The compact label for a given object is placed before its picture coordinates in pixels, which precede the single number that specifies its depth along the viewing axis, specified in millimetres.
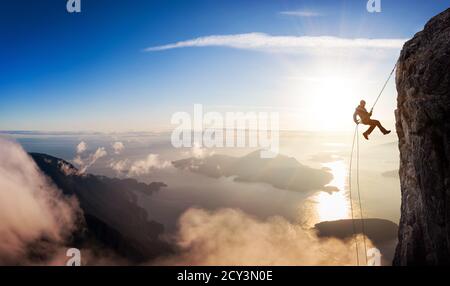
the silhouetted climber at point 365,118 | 19172
